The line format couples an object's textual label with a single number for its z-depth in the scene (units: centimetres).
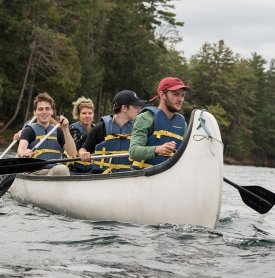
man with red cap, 954
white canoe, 880
